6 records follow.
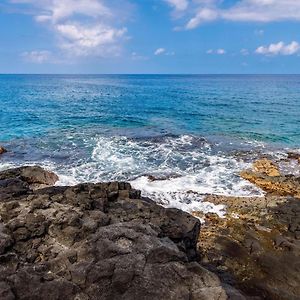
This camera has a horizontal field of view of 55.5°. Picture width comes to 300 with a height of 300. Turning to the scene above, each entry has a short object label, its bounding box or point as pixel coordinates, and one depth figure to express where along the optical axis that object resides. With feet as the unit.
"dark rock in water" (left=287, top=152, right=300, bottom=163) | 99.64
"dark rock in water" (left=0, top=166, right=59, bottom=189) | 71.96
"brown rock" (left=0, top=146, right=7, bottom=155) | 102.36
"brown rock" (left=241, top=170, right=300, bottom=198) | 73.37
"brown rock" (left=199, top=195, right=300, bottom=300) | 43.22
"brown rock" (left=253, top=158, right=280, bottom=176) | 84.99
